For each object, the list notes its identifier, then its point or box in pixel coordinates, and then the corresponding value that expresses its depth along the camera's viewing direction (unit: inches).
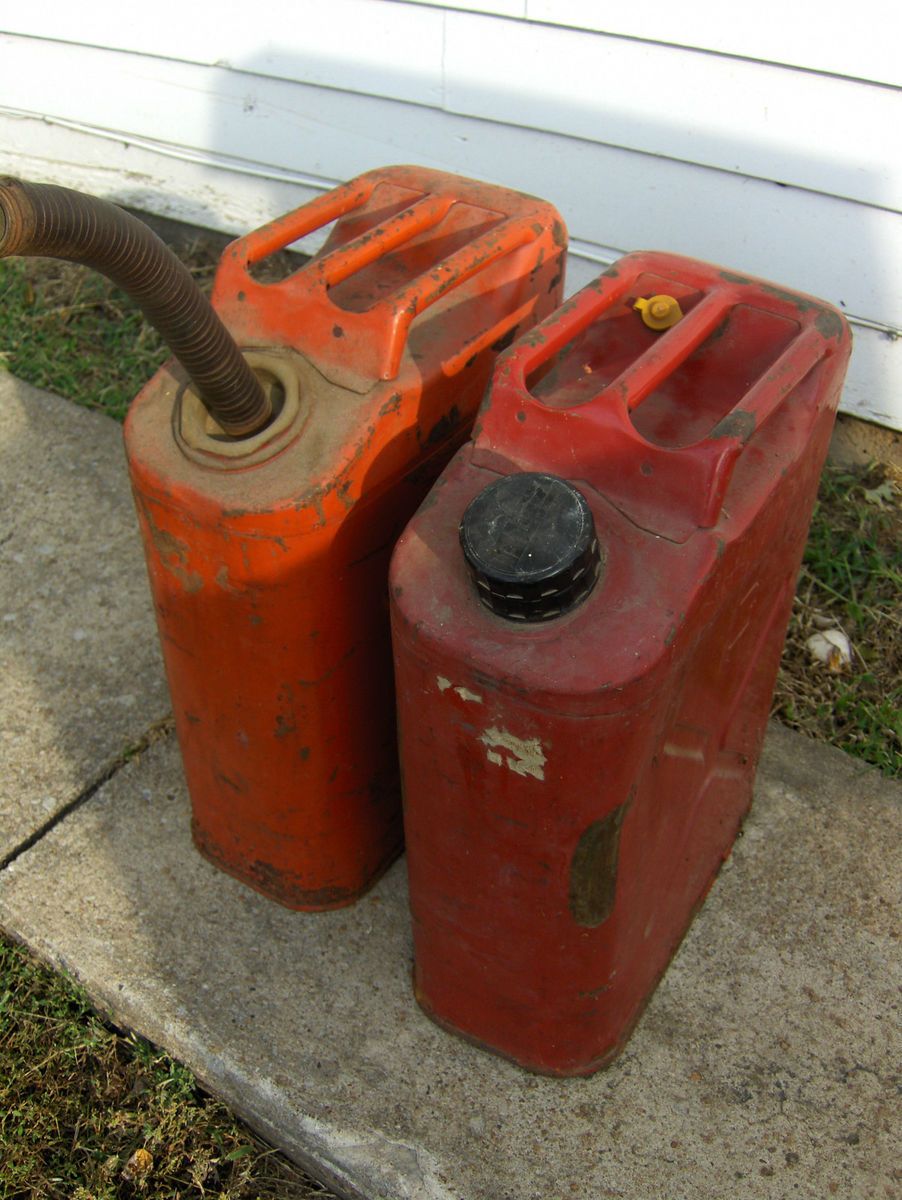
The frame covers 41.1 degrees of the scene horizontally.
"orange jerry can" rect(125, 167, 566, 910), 62.5
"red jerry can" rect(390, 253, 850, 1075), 53.8
